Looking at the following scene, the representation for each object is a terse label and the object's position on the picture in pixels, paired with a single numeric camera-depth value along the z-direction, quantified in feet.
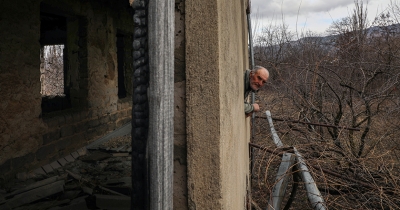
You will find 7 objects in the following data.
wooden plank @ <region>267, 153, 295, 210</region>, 6.48
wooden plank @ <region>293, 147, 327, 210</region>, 3.98
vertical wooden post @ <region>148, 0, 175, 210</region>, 3.32
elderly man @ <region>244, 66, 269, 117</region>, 7.92
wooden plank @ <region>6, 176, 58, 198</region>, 10.87
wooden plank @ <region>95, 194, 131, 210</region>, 9.95
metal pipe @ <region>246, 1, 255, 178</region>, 11.17
